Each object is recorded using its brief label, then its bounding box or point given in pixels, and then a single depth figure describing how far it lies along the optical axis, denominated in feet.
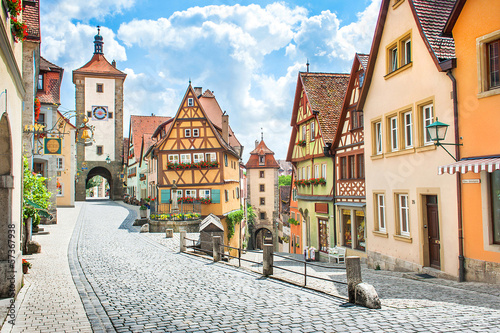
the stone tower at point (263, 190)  189.47
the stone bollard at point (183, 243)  58.59
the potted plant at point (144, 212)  98.05
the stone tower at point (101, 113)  181.88
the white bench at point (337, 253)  66.95
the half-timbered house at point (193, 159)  103.71
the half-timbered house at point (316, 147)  73.41
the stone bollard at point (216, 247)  50.47
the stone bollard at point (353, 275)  28.35
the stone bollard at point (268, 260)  40.45
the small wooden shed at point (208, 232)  58.85
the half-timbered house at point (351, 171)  63.21
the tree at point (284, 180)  384.86
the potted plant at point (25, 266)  38.50
